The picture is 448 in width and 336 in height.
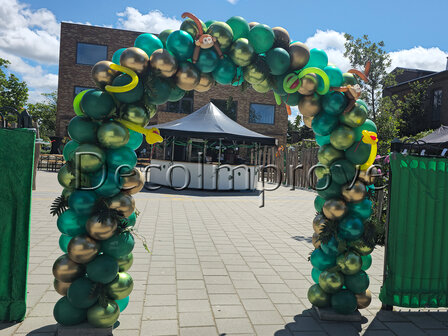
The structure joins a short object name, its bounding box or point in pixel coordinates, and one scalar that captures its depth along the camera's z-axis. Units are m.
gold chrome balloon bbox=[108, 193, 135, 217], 2.82
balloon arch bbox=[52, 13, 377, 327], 2.74
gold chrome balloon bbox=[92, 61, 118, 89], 2.80
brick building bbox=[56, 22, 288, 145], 25.95
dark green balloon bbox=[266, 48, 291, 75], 3.08
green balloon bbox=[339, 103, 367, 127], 3.22
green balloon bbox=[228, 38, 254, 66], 3.02
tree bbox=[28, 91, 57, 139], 52.28
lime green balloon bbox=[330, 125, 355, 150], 3.23
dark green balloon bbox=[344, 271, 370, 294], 3.29
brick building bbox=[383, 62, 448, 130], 24.95
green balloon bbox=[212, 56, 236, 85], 3.11
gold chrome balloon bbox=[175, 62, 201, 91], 2.95
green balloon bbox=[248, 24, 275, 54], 3.07
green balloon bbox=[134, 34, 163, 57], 2.99
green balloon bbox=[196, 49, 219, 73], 2.97
